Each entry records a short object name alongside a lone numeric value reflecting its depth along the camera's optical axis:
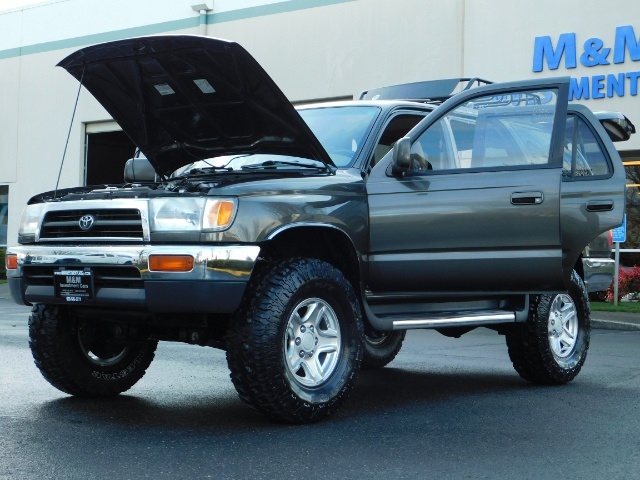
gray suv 5.61
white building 20.30
